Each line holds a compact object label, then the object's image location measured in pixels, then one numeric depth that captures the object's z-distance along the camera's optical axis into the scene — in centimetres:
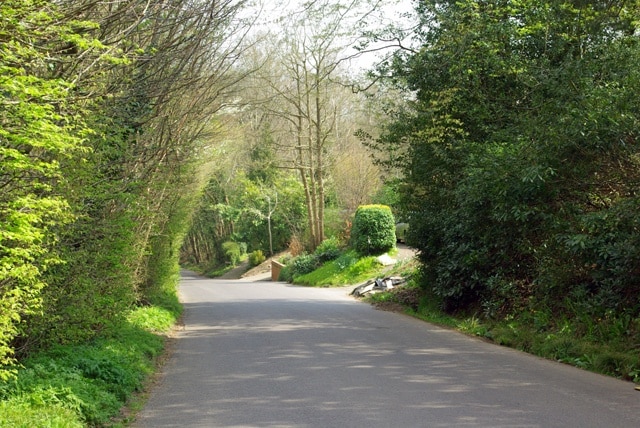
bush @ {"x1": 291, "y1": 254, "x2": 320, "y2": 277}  4188
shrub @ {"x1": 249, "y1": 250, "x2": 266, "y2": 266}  5712
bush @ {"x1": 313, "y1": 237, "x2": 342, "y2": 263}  4147
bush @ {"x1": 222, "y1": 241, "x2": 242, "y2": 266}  6156
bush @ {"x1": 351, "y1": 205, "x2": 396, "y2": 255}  3634
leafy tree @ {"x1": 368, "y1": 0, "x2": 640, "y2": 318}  1215
